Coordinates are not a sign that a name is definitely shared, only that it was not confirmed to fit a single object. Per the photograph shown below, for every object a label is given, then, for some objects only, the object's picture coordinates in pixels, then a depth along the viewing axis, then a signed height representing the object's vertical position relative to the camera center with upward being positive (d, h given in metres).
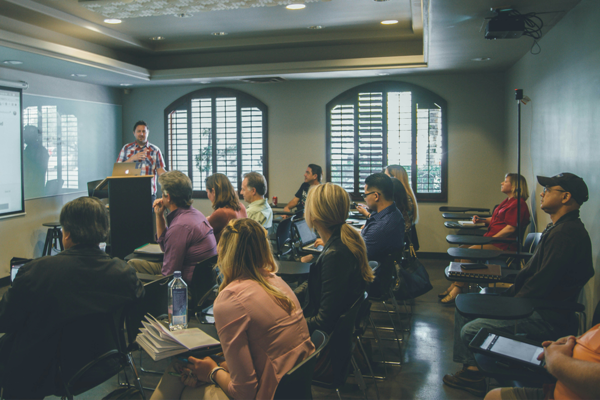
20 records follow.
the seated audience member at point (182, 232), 3.07 -0.38
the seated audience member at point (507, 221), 4.61 -0.46
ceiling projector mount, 3.28 +1.14
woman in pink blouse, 1.57 -0.55
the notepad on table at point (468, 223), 5.07 -0.53
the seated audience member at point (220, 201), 3.67 -0.19
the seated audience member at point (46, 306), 1.90 -0.56
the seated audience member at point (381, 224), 3.46 -0.37
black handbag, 3.72 -0.88
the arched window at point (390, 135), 6.70 +0.65
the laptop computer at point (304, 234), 4.18 -0.54
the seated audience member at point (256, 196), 4.52 -0.19
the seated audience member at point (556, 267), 2.51 -0.51
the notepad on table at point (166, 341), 1.70 -0.65
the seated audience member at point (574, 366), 1.56 -0.69
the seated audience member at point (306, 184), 6.31 -0.09
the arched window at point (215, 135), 7.37 +0.72
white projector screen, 5.38 +0.32
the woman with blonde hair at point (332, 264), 2.19 -0.44
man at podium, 6.24 +0.35
